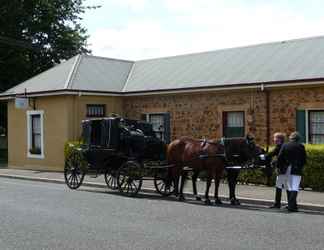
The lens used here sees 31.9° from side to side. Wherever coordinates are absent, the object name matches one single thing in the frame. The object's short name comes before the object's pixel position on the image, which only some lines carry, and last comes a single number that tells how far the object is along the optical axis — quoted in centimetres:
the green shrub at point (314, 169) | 1555
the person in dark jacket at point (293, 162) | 1233
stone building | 1892
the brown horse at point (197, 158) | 1370
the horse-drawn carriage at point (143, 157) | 1352
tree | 3359
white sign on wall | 2404
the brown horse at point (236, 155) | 1325
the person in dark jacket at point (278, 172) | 1264
